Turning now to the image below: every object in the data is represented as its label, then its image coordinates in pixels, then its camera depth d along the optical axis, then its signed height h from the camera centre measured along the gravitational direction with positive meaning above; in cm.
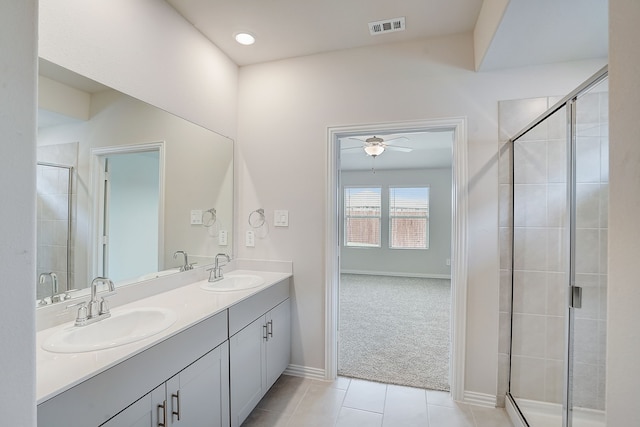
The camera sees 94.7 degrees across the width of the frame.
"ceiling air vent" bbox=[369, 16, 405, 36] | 199 +131
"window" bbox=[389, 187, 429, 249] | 621 -5
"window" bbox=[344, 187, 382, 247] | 651 -2
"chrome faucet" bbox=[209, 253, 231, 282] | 216 -43
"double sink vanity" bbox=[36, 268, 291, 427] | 95 -59
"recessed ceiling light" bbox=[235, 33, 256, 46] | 215 +131
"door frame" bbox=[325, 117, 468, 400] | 207 -15
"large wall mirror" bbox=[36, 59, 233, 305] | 133 +14
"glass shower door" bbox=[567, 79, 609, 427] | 144 -18
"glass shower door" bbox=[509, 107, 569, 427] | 165 -34
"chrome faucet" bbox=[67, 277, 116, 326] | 130 -44
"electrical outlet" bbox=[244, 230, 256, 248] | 253 -21
